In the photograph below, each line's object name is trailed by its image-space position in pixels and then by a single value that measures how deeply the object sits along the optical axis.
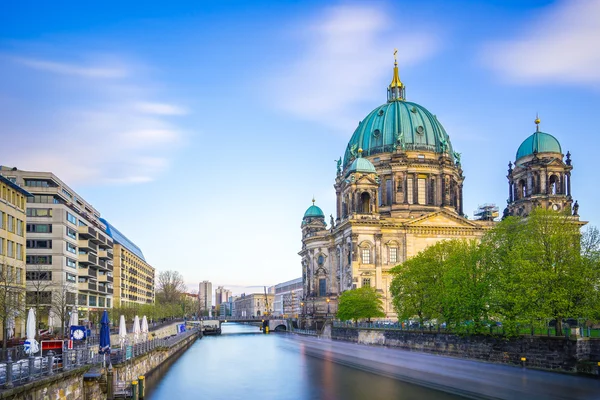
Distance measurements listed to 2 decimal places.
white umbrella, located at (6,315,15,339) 62.64
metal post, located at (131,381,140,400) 43.63
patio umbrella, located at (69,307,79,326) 59.34
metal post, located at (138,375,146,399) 47.06
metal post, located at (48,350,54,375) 30.47
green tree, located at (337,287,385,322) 119.56
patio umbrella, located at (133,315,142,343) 63.74
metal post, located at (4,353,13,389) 25.55
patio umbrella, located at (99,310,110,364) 44.53
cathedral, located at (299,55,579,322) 129.75
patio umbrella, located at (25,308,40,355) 35.44
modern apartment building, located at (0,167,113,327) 96.25
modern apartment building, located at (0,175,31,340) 65.31
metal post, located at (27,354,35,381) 27.80
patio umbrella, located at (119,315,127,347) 55.29
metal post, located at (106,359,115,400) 41.88
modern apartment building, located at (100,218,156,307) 159.88
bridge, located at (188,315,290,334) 188.00
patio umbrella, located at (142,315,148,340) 73.22
